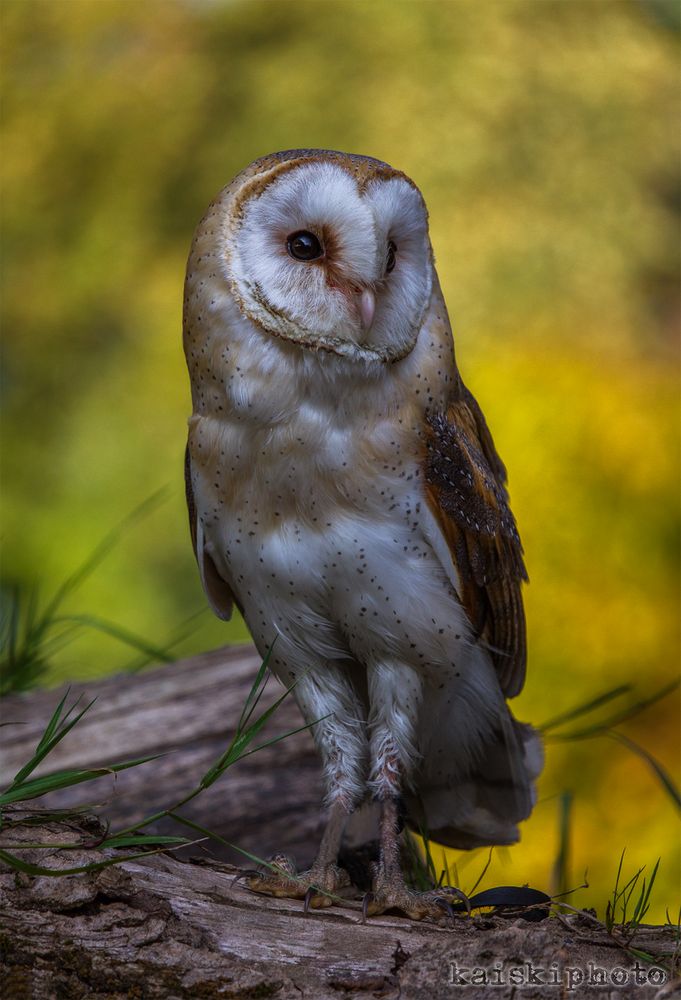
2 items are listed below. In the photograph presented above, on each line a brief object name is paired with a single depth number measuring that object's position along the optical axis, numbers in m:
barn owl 4.21
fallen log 4.14
